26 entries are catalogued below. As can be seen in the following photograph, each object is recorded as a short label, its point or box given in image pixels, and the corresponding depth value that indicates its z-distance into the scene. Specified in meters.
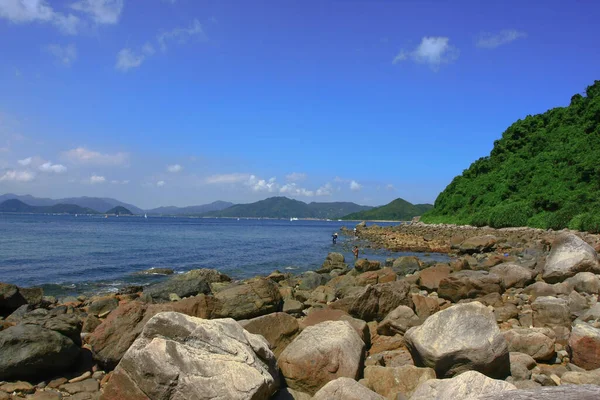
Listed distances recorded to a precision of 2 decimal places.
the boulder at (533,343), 7.94
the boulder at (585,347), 7.29
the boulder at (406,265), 23.03
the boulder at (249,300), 10.68
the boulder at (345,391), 5.96
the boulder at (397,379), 6.73
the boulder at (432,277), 15.11
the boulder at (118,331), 8.39
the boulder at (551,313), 9.73
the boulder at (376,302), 11.10
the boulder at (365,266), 22.17
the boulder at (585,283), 12.08
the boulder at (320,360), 6.95
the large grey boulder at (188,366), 5.28
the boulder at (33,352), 7.79
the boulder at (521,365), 7.19
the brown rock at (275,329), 8.43
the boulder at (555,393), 3.63
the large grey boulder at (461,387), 5.32
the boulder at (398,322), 9.66
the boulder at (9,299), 14.11
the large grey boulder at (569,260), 13.96
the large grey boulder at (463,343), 6.97
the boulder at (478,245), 32.69
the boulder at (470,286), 13.07
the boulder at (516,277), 14.26
